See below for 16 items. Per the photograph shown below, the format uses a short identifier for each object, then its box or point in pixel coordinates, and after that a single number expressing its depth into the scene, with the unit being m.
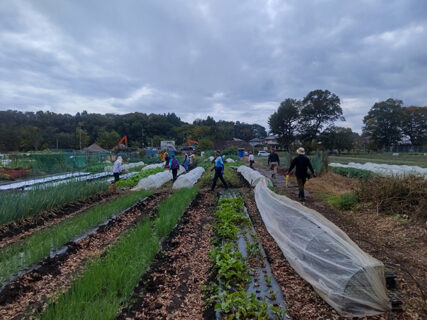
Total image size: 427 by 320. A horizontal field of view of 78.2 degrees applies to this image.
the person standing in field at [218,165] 9.70
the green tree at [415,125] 54.59
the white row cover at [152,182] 10.43
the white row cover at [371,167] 12.31
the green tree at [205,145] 49.34
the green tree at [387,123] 53.62
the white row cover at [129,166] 16.56
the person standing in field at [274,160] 13.28
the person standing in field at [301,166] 7.35
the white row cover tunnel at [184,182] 10.43
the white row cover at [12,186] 8.73
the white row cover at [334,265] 2.34
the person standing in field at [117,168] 10.89
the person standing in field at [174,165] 12.08
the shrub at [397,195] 5.48
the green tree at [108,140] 57.09
